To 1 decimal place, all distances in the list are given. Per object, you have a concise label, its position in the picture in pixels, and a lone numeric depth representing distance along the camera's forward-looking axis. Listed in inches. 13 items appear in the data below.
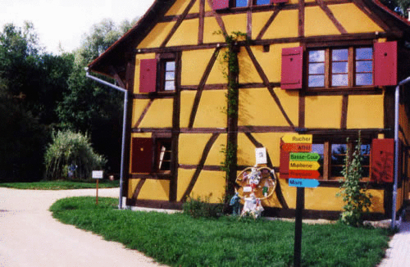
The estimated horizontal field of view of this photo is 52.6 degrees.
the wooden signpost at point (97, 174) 499.5
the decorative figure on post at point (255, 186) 435.5
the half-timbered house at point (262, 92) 413.7
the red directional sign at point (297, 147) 204.2
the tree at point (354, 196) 381.4
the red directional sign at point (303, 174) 200.8
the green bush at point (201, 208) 424.8
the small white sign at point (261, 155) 445.2
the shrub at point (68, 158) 971.9
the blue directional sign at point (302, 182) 198.5
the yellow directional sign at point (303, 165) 200.2
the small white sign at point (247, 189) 446.0
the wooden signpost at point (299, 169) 201.3
